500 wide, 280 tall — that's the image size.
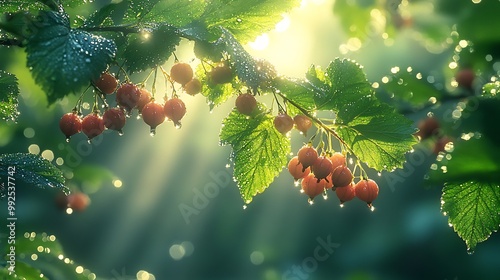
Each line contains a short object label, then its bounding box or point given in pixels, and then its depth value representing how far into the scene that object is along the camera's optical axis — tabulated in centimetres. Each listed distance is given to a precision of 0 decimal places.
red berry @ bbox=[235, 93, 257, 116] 79
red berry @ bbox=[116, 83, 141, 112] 79
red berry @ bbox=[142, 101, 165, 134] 81
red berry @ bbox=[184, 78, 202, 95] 81
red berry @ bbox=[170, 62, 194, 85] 80
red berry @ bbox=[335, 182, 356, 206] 84
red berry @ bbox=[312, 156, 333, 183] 82
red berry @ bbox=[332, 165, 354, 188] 83
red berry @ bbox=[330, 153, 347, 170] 83
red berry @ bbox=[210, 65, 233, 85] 79
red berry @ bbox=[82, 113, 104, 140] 82
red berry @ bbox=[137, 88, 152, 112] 83
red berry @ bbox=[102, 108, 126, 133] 81
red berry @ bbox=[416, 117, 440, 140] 119
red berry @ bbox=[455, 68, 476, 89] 103
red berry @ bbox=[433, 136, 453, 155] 111
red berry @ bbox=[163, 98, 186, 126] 81
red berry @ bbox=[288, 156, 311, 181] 84
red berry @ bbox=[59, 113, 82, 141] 82
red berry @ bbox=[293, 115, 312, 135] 80
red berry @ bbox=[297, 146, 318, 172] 83
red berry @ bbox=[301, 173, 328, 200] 84
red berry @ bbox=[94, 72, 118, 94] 79
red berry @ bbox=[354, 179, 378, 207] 84
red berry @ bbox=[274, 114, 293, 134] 79
